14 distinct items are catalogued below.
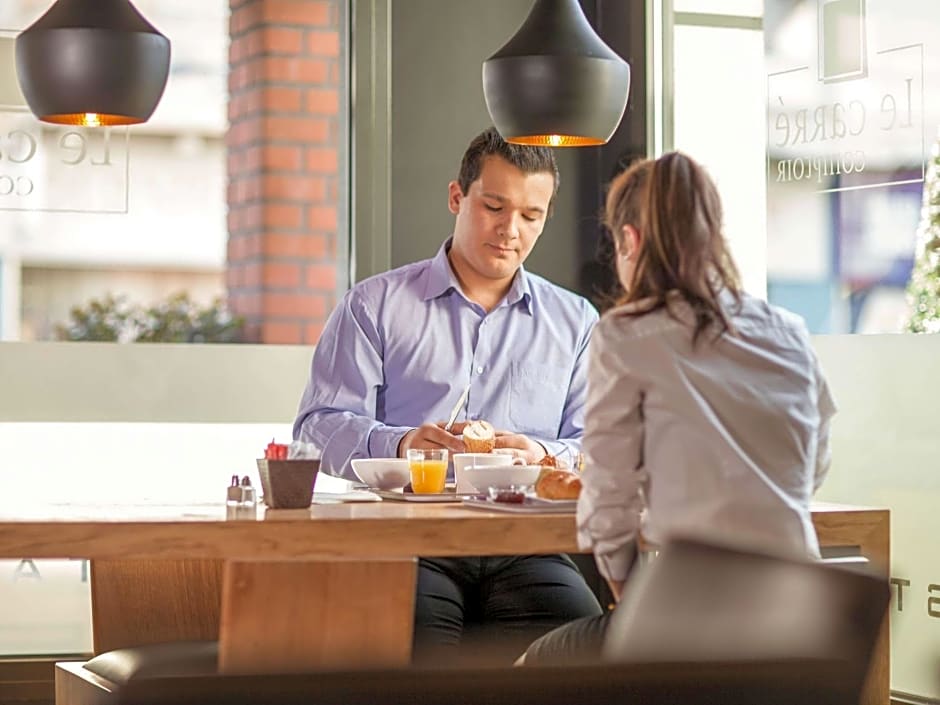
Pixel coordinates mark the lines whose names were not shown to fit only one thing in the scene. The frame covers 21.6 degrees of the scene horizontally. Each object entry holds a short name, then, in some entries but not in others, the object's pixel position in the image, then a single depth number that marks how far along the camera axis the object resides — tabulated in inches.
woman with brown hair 130.7
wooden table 90.2
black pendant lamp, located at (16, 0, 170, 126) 163.9
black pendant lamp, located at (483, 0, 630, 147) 175.5
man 210.1
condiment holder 154.0
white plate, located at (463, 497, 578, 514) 154.6
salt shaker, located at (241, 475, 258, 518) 152.5
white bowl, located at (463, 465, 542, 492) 167.0
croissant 161.2
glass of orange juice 171.6
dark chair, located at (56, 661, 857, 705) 65.7
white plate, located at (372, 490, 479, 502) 166.1
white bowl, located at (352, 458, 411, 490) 173.7
